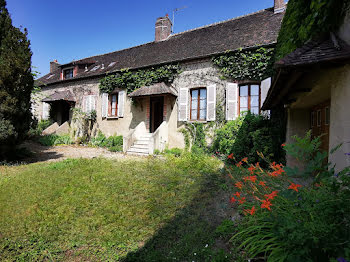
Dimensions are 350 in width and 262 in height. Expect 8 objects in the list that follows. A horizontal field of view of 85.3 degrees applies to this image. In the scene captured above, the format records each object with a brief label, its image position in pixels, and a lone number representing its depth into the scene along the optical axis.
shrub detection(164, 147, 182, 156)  8.90
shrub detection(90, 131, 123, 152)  10.08
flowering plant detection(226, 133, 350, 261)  1.44
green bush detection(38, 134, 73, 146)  11.37
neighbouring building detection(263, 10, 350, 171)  2.26
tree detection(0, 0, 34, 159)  5.95
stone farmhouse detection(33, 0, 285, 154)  8.31
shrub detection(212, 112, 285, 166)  5.99
